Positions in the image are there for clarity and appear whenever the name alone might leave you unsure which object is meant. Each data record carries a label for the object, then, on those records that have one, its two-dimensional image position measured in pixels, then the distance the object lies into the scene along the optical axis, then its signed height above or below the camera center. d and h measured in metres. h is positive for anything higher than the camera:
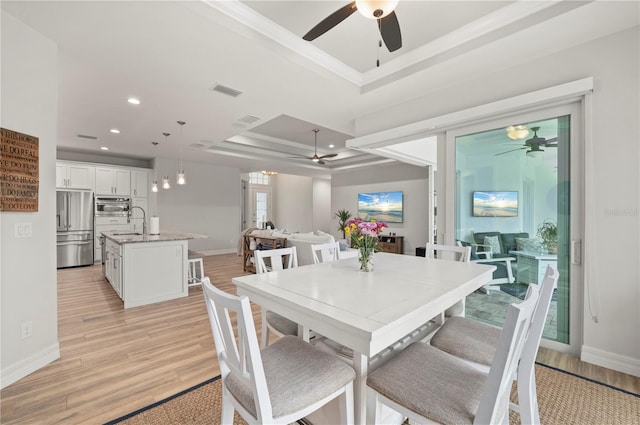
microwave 6.28 +0.14
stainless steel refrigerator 5.71 -0.34
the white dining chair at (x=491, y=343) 1.16 -0.68
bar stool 4.36 -0.98
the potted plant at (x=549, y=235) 2.53 -0.20
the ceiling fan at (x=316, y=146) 5.87 +1.71
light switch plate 2.06 -0.14
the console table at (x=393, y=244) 7.45 -0.83
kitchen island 3.58 -0.75
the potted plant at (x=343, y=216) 8.53 -0.10
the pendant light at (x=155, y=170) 5.23 +1.07
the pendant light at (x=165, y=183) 4.76 +0.50
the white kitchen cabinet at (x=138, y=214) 6.87 -0.04
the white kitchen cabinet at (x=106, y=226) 6.21 -0.33
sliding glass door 2.43 +0.09
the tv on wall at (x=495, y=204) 2.80 +0.10
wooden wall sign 1.96 +0.30
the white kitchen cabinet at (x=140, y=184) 6.83 +0.71
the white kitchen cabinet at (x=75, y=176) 5.88 +0.78
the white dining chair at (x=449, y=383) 0.91 -0.68
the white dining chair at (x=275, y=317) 1.76 -0.70
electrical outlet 2.09 -0.89
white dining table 1.05 -0.40
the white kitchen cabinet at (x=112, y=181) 6.32 +0.72
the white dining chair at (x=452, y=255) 2.14 -0.47
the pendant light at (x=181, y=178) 4.61 +0.57
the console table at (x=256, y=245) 5.12 -0.61
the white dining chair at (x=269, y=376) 0.99 -0.68
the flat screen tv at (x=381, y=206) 7.76 +0.20
